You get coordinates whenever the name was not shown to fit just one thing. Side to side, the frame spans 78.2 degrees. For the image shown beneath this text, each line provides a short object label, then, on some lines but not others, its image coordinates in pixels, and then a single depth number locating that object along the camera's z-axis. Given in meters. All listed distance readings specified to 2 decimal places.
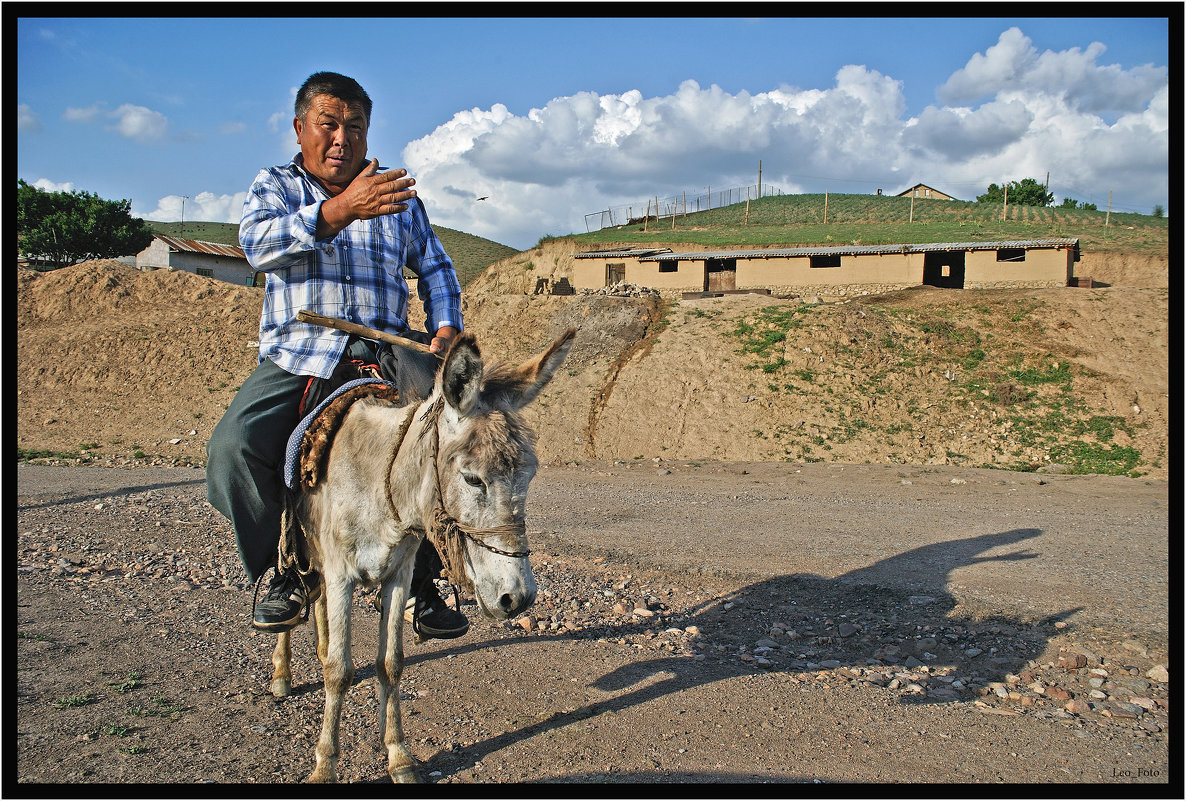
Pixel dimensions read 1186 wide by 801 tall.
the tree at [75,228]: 52.53
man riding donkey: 3.62
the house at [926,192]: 95.81
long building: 31.89
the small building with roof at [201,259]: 52.66
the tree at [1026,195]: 79.50
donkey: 2.76
